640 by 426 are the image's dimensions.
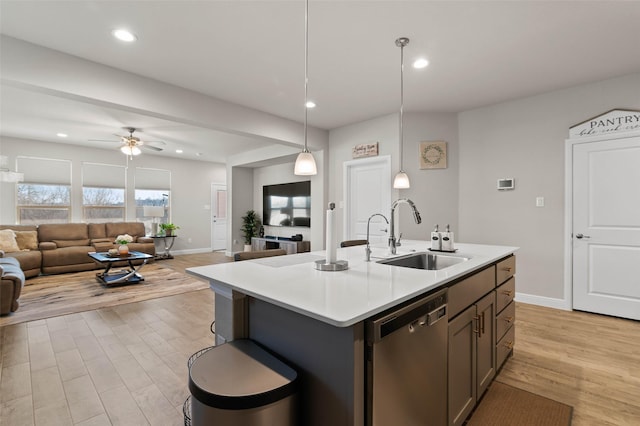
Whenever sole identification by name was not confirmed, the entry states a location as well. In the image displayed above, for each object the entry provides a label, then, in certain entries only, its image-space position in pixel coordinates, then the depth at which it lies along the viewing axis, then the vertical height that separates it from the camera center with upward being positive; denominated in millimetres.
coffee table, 4770 -1082
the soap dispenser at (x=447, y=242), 2418 -254
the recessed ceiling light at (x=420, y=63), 2934 +1479
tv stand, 6562 -782
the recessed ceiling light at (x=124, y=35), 2470 +1486
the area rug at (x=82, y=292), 3574 -1183
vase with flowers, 5051 -592
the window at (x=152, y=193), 7539 +469
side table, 7430 -841
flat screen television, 6781 +165
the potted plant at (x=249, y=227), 7977 -430
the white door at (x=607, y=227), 3227 -186
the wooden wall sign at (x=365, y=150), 4695 +982
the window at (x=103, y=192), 6781 +437
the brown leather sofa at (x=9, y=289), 3330 -889
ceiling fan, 5373 +1251
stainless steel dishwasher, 1048 -613
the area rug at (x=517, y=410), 1729 -1218
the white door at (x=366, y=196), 4684 +247
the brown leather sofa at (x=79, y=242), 5492 -636
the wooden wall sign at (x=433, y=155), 4363 +818
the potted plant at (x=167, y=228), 7631 -436
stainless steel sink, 2133 -374
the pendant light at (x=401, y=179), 2927 +317
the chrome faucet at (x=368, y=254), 1977 -286
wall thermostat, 3943 +358
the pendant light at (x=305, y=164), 2057 +322
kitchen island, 1014 -411
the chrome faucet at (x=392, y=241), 2297 -234
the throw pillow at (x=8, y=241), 5066 -516
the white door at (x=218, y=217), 8922 -183
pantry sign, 3217 +970
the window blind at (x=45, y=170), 6039 +861
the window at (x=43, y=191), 6027 +412
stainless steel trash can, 992 -616
